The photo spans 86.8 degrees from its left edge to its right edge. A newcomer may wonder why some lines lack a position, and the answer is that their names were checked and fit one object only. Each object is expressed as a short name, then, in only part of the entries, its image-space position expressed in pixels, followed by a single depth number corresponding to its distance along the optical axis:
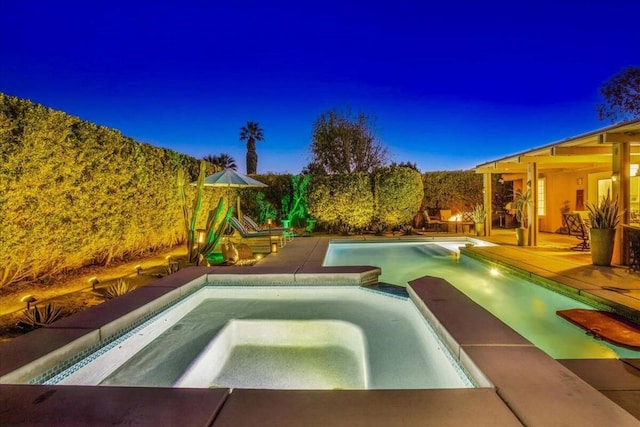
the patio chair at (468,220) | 13.61
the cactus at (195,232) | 7.38
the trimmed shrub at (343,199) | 13.90
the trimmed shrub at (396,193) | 13.78
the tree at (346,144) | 19.98
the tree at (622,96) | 20.47
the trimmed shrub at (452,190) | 15.69
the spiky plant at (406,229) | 13.67
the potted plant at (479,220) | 12.05
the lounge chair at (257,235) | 9.16
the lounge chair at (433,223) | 14.20
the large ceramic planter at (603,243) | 6.31
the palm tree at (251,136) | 37.81
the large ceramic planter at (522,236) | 9.09
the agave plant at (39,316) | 3.80
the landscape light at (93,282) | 5.42
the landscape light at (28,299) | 4.02
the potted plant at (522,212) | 9.11
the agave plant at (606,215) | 6.38
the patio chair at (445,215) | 15.01
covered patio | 6.55
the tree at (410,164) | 20.47
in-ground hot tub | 3.25
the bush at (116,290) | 4.98
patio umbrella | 9.33
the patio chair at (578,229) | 8.17
